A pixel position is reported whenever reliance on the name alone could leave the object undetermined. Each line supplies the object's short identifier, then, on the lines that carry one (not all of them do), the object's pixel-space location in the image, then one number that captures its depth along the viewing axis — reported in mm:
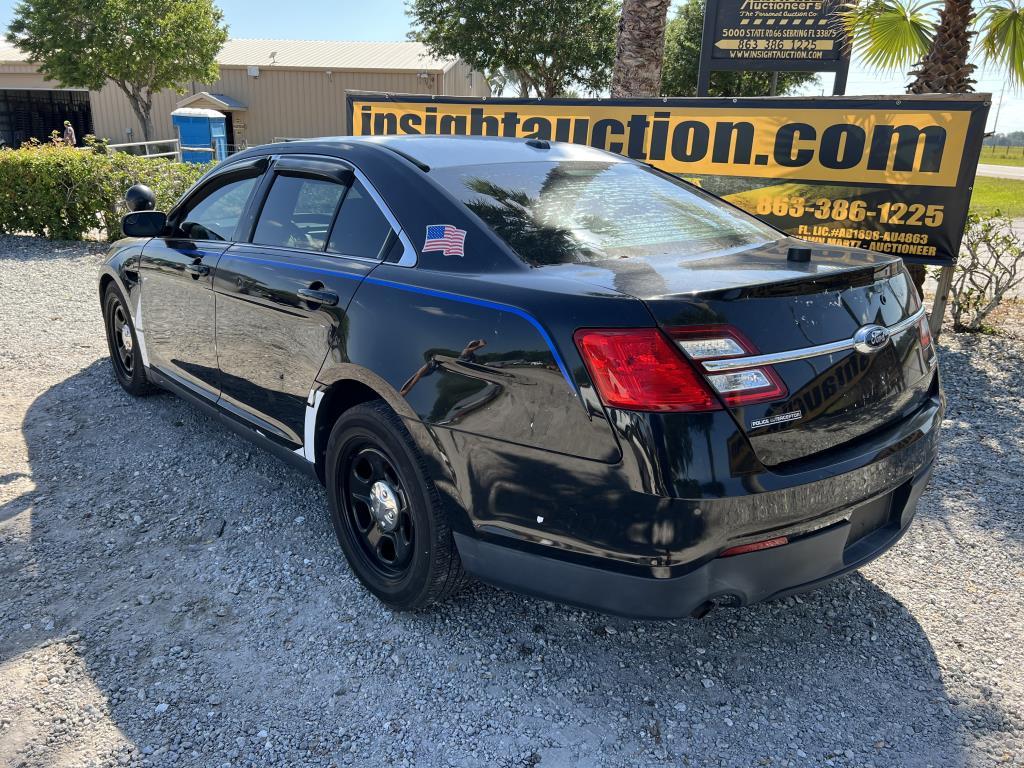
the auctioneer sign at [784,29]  8484
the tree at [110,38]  27594
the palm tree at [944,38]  6930
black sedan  2029
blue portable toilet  16812
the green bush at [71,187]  10102
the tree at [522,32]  26578
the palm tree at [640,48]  8531
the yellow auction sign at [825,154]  5711
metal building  32281
